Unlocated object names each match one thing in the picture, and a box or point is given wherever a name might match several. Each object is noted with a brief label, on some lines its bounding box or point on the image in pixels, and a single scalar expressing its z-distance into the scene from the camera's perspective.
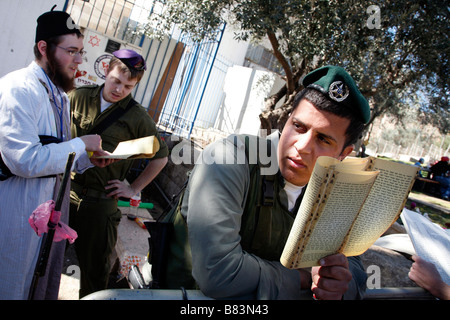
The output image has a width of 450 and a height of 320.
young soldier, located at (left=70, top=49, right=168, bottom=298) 2.66
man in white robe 1.75
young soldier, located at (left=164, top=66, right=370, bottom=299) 1.19
